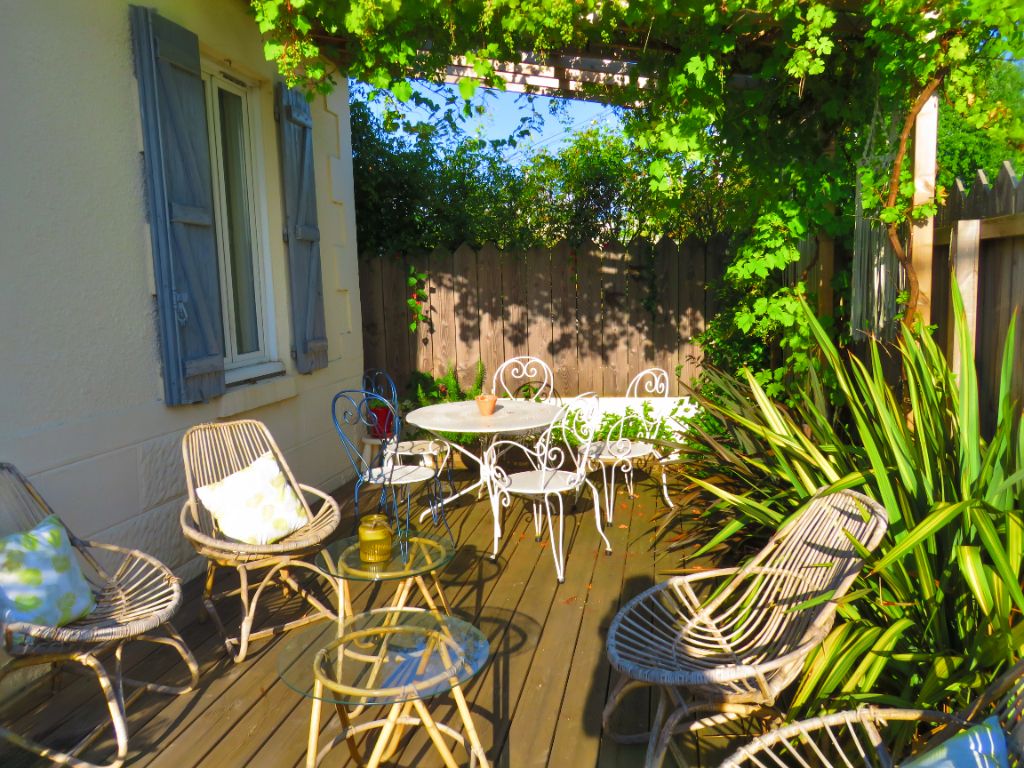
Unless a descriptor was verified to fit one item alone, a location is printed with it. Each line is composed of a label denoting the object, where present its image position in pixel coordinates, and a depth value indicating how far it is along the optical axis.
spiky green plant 1.95
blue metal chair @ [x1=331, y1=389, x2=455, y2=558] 3.94
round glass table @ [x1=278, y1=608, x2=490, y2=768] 1.95
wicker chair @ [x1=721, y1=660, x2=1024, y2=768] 1.44
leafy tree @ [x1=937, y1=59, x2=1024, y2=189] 2.86
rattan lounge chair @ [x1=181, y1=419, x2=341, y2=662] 2.98
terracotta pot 4.38
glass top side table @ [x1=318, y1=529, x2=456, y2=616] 2.52
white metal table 4.06
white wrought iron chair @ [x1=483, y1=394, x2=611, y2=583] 3.72
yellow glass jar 2.60
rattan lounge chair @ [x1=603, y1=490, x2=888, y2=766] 1.96
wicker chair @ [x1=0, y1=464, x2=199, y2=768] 2.22
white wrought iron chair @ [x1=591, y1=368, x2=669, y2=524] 4.46
